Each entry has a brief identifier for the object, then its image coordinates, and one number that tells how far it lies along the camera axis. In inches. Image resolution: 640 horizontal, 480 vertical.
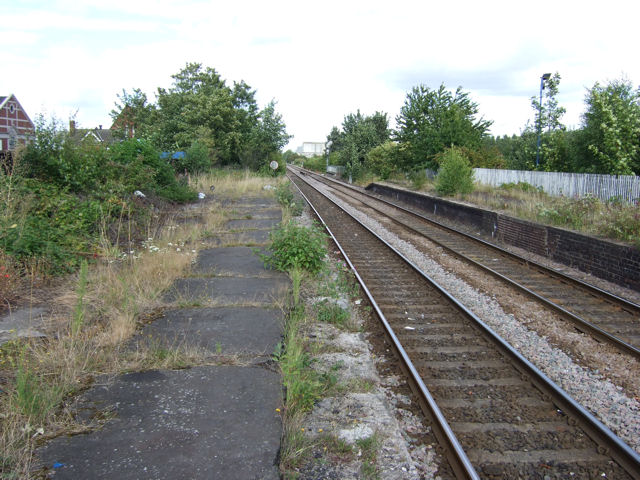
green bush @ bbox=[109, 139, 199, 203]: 474.9
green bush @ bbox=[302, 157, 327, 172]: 2775.3
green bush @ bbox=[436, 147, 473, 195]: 762.1
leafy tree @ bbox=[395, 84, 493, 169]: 1104.2
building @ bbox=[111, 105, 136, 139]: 1667.4
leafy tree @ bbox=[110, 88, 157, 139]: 1688.0
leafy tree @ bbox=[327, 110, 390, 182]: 1668.3
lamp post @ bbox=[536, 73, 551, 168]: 964.6
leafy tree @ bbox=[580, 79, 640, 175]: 761.0
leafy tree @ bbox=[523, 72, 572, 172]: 998.4
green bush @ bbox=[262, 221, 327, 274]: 311.4
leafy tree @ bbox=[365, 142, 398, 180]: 1357.0
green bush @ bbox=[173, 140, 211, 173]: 873.5
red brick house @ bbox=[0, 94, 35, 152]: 2147.5
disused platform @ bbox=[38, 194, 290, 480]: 110.5
